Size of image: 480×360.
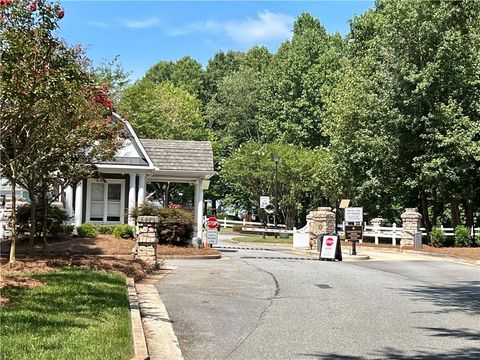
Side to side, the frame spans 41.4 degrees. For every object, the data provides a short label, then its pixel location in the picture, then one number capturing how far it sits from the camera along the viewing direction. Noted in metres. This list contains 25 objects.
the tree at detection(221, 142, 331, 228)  47.50
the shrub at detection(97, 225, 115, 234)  24.44
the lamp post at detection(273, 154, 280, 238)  41.89
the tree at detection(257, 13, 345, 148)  56.75
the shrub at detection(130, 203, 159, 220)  22.34
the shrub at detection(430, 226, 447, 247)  32.66
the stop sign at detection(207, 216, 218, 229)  25.08
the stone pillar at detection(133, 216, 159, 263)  17.28
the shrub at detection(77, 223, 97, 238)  23.33
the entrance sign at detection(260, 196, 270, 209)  42.44
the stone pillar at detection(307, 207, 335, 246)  30.81
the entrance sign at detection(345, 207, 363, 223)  27.39
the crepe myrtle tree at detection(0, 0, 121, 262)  10.11
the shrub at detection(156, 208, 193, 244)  23.00
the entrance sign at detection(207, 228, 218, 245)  25.19
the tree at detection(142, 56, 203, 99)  73.00
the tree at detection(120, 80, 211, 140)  53.69
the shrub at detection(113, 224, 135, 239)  23.14
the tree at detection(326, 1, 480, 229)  32.47
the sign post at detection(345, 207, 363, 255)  26.41
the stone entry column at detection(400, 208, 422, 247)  32.22
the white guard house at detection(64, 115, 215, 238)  26.20
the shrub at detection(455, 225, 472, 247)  32.69
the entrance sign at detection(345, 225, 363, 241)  26.38
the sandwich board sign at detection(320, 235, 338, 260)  23.45
